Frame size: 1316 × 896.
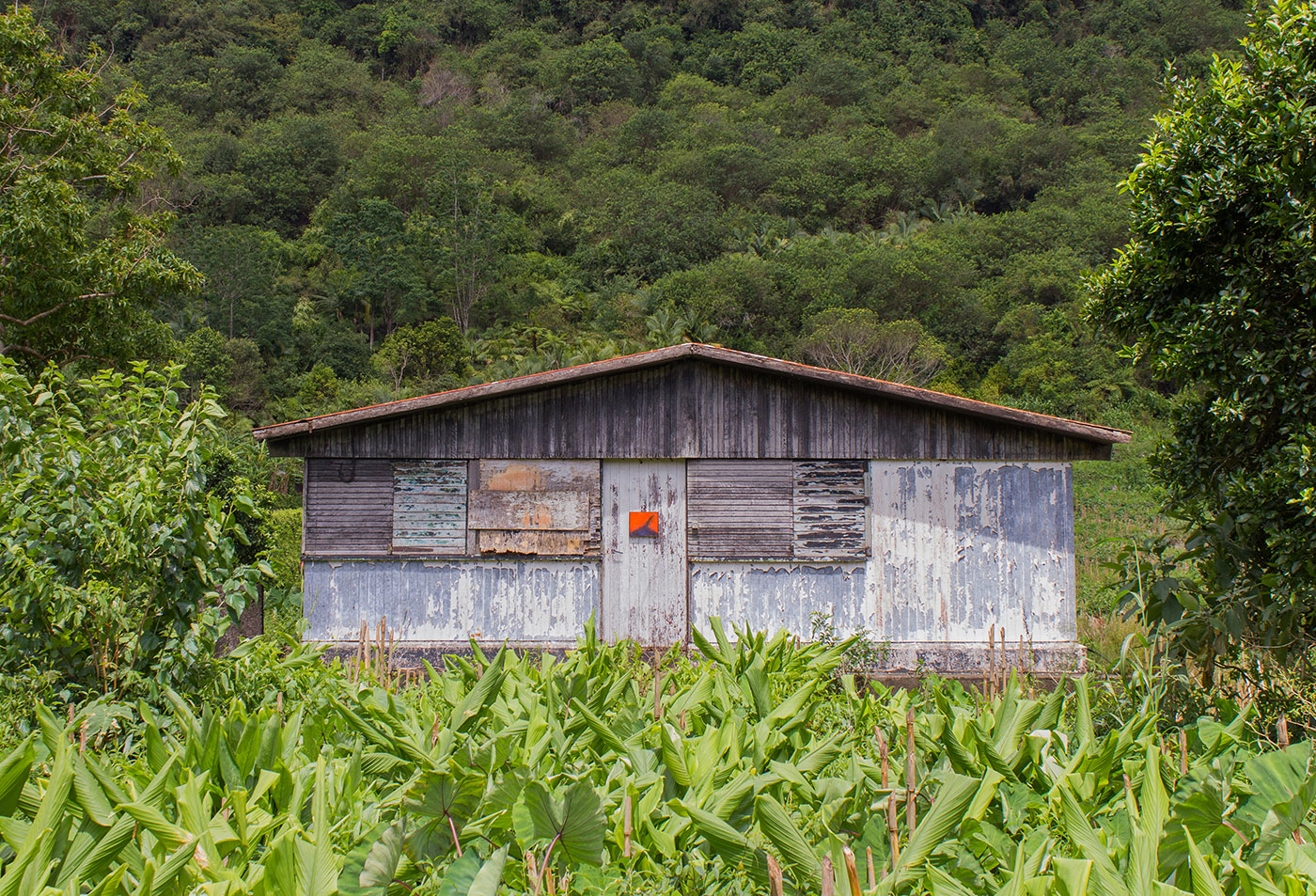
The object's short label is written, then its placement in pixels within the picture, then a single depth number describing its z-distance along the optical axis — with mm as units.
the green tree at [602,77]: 84438
